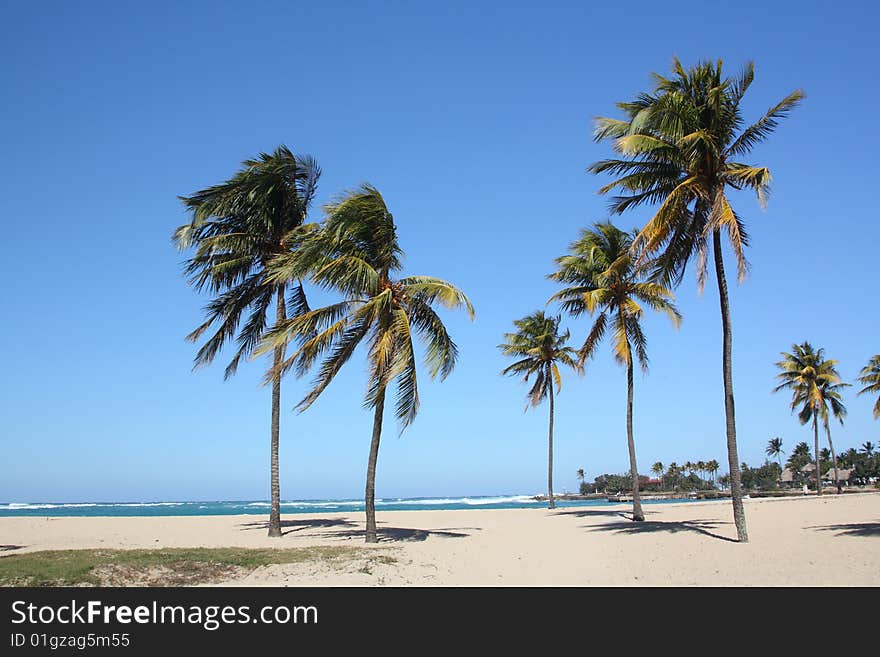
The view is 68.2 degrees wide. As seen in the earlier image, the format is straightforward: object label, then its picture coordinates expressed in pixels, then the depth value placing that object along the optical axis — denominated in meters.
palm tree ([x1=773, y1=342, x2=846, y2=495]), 51.47
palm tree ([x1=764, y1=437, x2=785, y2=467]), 128.75
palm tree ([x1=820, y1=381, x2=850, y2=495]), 51.78
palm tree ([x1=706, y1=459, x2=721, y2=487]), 148.50
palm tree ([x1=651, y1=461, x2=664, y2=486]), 152.88
